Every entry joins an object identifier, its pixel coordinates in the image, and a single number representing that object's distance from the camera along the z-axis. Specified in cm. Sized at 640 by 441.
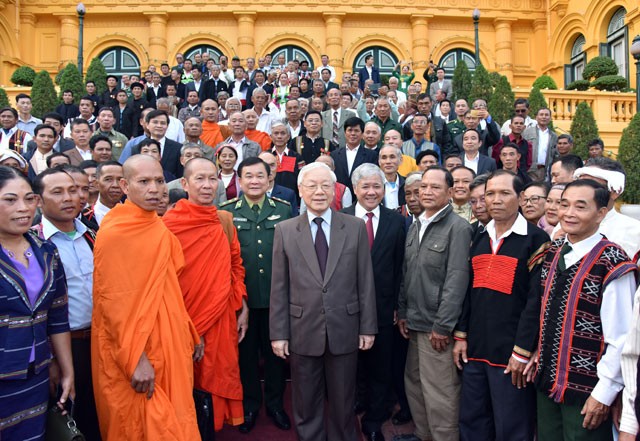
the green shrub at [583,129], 1098
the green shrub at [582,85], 1584
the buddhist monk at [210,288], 372
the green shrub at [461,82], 1374
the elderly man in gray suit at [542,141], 845
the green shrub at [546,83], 1706
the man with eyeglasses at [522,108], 891
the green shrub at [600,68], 1619
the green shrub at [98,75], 1520
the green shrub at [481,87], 1264
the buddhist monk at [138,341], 312
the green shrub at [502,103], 1175
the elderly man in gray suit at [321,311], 364
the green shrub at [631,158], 961
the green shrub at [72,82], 1370
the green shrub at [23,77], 1731
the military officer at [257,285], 426
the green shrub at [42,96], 1259
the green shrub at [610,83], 1516
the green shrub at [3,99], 1236
